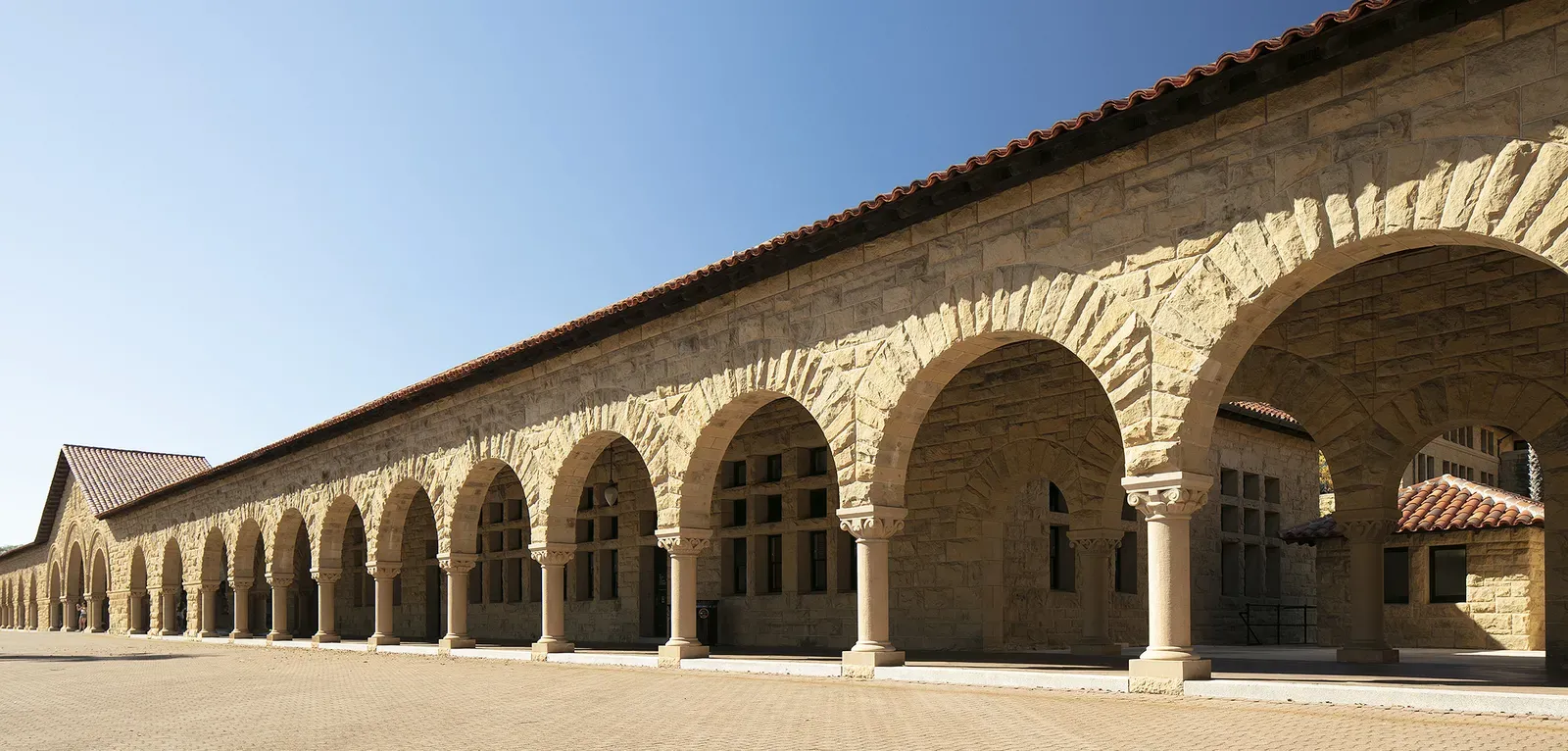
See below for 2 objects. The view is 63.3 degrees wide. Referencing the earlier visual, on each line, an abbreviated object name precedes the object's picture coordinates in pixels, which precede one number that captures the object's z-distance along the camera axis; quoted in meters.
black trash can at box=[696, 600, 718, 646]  21.02
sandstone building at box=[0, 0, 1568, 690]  9.31
